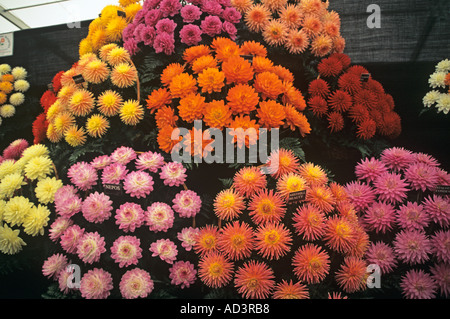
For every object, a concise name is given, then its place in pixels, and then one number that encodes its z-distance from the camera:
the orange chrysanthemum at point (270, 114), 1.08
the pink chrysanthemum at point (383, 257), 0.99
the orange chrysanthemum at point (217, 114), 1.04
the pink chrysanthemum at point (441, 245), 0.95
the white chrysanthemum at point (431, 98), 1.80
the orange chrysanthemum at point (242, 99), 1.07
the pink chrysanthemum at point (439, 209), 1.00
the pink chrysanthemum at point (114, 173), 1.05
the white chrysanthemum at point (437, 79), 1.78
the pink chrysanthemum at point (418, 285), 0.94
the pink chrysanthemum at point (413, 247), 0.97
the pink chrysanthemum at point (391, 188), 1.06
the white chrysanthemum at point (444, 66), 1.80
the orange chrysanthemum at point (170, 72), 1.18
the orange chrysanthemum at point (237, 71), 1.11
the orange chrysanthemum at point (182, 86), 1.11
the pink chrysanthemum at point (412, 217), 1.01
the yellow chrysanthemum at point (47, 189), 1.15
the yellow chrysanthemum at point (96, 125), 1.21
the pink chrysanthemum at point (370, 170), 1.14
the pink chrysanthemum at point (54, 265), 1.04
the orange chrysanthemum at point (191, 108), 1.07
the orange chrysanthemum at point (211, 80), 1.11
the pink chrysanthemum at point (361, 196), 1.09
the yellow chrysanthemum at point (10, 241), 1.13
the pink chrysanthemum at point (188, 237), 0.98
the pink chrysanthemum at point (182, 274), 0.97
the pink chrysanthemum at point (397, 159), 1.17
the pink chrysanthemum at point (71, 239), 1.02
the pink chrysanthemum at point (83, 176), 1.08
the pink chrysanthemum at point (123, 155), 1.11
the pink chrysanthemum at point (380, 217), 1.03
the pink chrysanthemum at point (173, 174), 1.04
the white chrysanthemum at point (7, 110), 2.43
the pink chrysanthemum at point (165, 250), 0.98
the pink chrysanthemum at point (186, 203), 1.00
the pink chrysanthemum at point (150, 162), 1.08
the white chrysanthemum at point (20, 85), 2.50
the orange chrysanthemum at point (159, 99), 1.16
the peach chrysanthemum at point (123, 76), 1.23
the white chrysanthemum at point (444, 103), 1.70
